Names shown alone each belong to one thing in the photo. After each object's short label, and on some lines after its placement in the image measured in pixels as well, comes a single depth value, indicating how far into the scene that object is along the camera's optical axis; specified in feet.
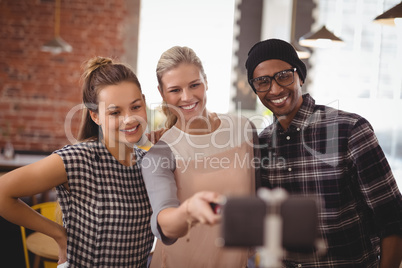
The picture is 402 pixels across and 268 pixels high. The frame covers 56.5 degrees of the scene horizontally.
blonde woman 4.25
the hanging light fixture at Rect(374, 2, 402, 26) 6.83
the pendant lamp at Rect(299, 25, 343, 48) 9.73
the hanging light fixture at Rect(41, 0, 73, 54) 14.48
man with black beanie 4.20
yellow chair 7.42
